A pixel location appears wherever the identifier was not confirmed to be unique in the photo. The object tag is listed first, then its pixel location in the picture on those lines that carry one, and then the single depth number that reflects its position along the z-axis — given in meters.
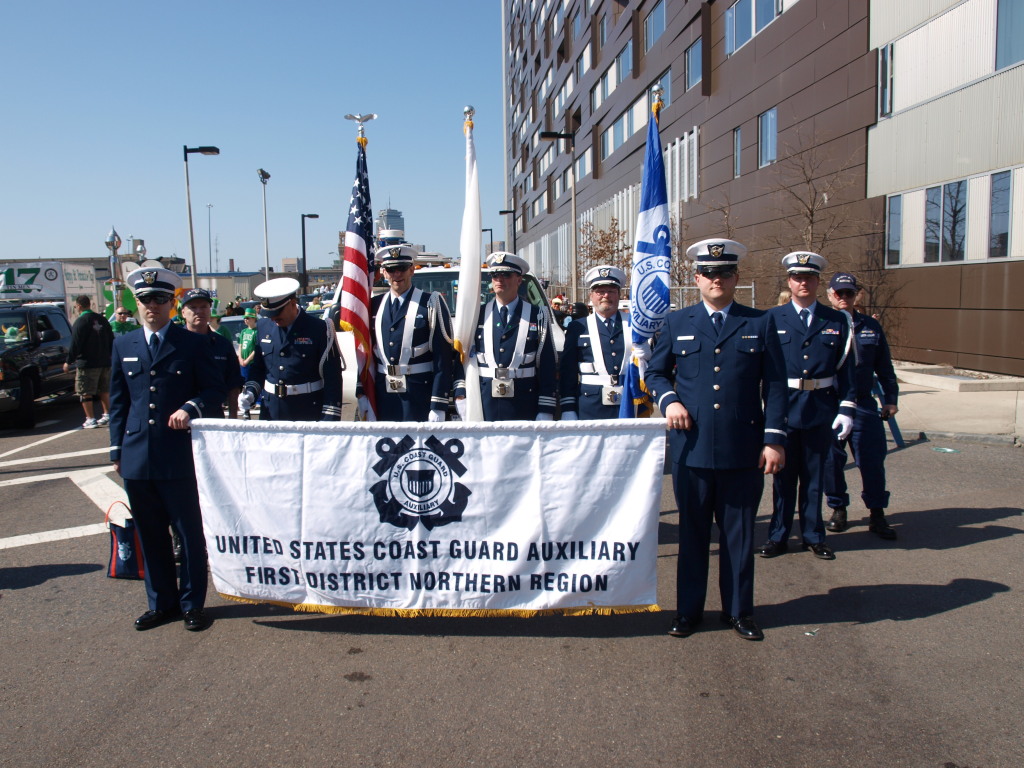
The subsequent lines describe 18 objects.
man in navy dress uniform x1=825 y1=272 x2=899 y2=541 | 5.79
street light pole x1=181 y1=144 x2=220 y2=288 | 23.91
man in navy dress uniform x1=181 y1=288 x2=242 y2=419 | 5.07
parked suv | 11.62
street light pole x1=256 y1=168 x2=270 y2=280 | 34.16
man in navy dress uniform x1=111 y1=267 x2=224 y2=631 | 4.29
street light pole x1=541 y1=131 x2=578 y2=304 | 23.14
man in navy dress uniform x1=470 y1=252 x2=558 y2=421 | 5.31
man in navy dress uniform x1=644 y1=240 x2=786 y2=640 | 4.04
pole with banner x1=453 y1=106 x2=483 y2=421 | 5.48
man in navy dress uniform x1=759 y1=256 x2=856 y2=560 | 5.46
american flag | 5.77
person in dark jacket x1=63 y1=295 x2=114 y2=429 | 11.18
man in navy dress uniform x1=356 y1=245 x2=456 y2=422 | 5.52
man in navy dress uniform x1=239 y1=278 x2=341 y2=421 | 5.11
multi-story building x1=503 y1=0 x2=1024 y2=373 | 14.21
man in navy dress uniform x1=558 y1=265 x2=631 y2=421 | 5.37
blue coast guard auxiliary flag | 5.35
